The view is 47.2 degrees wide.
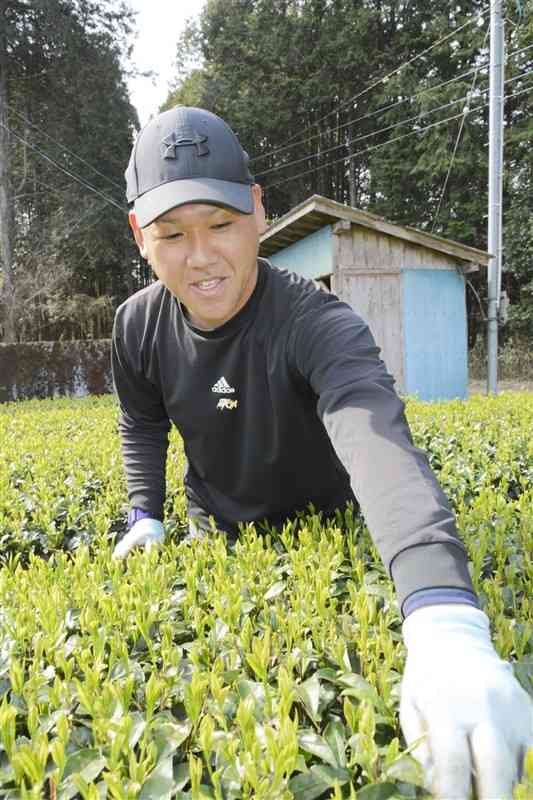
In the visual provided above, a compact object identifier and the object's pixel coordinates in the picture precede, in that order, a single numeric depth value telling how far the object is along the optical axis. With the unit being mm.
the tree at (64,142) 23531
